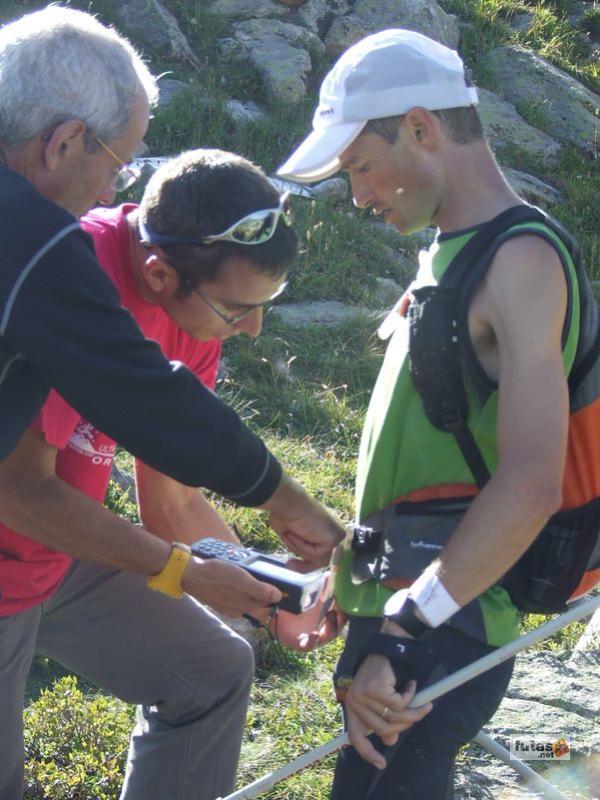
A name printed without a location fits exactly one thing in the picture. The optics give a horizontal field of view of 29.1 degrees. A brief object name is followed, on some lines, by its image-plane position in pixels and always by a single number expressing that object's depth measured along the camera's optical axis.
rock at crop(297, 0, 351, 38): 11.42
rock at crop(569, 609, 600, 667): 4.54
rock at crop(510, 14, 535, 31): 13.07
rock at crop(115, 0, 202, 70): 10.48
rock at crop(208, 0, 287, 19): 11.30
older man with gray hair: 2.35
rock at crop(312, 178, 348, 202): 9.24
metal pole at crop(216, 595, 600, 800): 2.51
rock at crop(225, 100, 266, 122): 9.84
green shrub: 3.82
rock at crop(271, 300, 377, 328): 7.93
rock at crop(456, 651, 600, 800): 3.69
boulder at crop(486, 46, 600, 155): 11.50
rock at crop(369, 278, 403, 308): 8.33
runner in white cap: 2.39
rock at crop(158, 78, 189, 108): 9.80
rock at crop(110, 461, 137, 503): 5.50
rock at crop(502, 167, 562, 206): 10.26
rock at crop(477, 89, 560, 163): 11.01
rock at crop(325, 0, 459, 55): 11.30
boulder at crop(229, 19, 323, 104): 10.34
